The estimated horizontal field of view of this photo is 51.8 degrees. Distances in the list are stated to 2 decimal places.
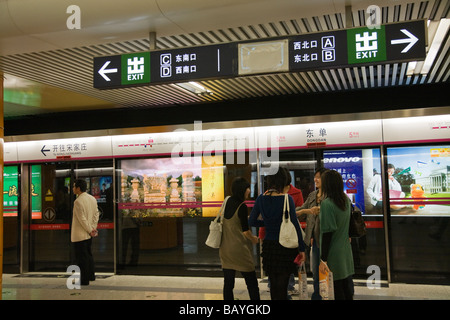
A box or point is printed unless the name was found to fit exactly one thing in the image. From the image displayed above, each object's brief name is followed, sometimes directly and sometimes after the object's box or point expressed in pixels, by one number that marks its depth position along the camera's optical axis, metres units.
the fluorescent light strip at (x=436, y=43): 4.62
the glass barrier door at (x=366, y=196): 6.85
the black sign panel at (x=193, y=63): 4.20
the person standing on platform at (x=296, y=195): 5.59
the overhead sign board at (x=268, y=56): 3.77
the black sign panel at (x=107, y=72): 4.47
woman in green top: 3.96
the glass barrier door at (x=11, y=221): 8.68
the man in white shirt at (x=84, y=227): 6.83
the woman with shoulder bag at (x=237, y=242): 4.59
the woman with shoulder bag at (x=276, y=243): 4.21
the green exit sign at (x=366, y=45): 3.81
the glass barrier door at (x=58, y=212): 8.23
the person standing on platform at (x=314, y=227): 4.95
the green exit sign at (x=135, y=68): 4.41
